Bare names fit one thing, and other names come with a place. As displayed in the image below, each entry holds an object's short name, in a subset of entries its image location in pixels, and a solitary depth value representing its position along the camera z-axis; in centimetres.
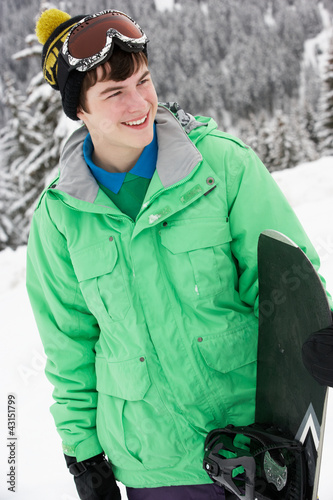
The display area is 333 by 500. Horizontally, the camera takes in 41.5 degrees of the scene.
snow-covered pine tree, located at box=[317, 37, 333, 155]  2709
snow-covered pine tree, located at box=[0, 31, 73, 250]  1262
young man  157
